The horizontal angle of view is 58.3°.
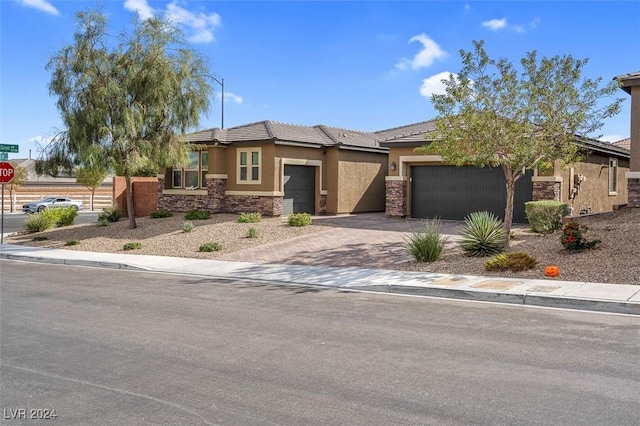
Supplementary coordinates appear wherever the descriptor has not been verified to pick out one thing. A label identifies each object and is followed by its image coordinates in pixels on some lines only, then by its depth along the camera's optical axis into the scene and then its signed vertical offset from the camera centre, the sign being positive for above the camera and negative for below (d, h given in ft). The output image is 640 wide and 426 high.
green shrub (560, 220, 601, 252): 46.50 -3.09
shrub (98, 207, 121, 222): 88.07 -2.75
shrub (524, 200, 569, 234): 59.72 -1.31
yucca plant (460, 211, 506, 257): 49.44 -3.23
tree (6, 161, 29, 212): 157.75 +5.12
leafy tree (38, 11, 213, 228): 71.26 +12.62
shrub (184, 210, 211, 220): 81.05 -2.38
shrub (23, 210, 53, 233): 84.94 -3.97
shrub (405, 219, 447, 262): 48.91 -3.93
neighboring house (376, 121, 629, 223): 72.28 +2.29
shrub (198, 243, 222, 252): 61.04 -5.18
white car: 146.20 -1.93
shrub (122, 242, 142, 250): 64.95 -5.53
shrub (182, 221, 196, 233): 71.36 -3.60
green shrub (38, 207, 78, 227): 88.30 -2.90
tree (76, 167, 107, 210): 147.84 +4.25
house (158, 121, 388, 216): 83.25 +4.05
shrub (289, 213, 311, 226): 72.33 -2.58
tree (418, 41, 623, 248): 47.65 +7.36
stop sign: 73.10 +3.09
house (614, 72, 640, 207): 59.88 +6.92
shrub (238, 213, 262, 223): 76.84 -2.57
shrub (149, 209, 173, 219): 86.17 -2.43
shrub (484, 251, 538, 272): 43.39 -4.60
